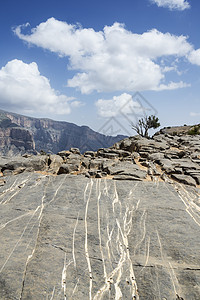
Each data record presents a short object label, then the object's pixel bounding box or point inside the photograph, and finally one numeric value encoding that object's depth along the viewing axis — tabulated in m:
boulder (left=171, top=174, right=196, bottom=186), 10.71
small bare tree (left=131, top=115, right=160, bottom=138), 40.78
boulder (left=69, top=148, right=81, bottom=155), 18.48
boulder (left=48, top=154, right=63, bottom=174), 13.19
